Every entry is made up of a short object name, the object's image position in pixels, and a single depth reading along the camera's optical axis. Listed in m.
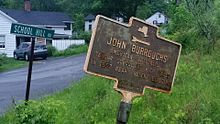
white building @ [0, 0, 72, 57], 43.44
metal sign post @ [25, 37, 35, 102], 7.06
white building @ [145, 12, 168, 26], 73.71
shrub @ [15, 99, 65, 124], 5.80
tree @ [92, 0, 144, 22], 50.68
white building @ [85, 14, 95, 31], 61.39
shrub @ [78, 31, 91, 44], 46.37
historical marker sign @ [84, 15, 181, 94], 4.71
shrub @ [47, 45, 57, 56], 38.70
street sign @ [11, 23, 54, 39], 7.05
